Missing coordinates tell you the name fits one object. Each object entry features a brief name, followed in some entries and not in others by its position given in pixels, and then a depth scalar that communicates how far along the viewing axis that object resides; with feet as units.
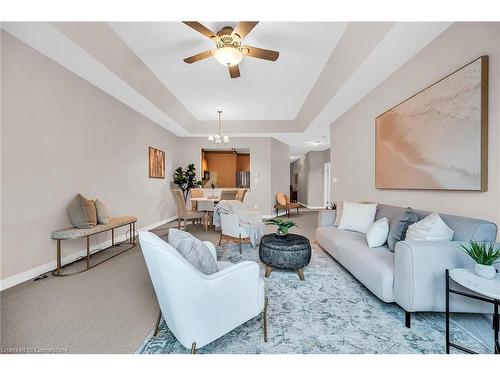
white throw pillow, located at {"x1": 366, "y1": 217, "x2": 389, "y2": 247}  7.43
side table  3.67
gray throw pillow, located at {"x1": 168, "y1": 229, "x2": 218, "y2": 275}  4.47
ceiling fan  6.95
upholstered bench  8.16
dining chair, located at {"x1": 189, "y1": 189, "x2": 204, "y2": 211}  20.89
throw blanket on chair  10.74
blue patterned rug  4.52
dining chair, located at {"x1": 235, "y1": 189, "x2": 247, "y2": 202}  18.60
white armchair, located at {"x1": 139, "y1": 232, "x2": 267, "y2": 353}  3.71
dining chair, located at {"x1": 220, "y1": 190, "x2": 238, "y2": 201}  18.94
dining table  16.40
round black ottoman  7.50
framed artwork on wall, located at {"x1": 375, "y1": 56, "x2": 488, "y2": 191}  5.57
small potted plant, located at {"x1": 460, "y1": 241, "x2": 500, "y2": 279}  4.06
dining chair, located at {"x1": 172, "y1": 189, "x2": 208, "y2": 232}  15.24
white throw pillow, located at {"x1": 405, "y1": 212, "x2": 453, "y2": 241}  5.65
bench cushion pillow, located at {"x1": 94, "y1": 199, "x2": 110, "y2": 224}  9.73
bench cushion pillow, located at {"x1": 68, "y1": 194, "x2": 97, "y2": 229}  8.87
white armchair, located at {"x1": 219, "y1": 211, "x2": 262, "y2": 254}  10.51
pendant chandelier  17.13
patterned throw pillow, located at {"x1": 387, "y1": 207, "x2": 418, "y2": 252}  6.78
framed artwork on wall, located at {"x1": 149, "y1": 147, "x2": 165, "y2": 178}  16.48
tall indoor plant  20.23
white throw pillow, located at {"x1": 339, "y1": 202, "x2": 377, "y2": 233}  9.34
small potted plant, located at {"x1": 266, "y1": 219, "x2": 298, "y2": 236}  8.09
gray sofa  4.96
